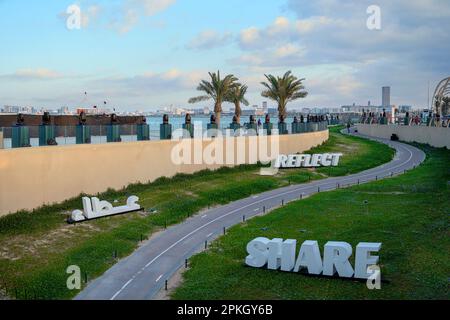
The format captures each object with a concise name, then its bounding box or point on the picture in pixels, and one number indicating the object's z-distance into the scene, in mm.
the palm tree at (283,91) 82312
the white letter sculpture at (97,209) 37803
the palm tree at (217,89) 69062
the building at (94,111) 73375
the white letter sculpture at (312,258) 27391
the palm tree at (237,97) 71812
